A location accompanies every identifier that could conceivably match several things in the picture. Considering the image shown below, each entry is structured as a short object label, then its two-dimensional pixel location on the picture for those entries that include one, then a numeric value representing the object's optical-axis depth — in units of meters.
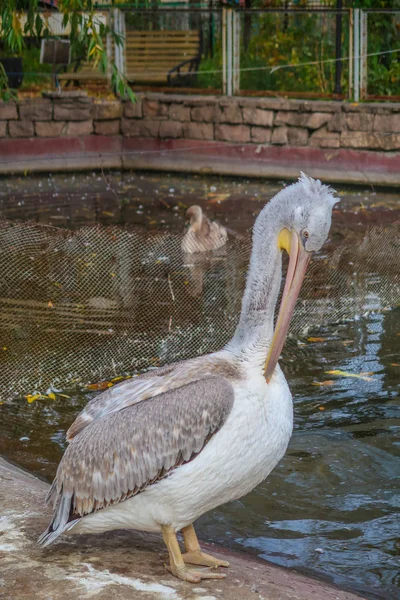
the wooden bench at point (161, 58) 14.79
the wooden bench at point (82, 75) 15.44
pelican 3.27
